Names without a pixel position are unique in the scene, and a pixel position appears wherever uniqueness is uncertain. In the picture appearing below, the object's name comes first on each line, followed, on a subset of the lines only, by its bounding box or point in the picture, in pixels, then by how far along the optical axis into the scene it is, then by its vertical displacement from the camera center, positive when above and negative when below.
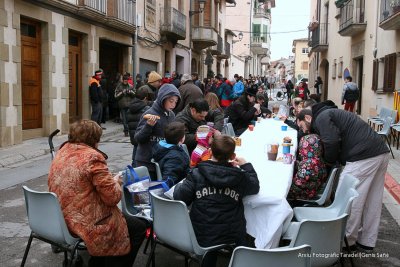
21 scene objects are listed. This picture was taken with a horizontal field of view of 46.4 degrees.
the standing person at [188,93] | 8.98 +0.01
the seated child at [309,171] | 4.63 -0.76
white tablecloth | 3.46 -0.83
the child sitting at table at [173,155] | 4.23 -0.57
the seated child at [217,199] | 3.30 -0.75
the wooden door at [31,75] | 11.55 +0.41
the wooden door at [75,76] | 14.01 +0.47
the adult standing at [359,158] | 4.38 -0.59
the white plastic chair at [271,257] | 2.47 -0.87
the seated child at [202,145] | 4.42 -0.54
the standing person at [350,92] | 16.50 +0.13
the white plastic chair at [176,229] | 3.24 -0.97
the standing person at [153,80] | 7.44 +0.20
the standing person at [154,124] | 5.11 -0.35
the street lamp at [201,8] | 21.20 +4.19
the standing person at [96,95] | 13.39 -0.09
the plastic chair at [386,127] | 10.11 -0.69
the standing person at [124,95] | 13.62 -0.07
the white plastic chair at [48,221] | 3.32 -0.96
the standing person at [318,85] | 26.83 +0.60
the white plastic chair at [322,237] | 3.00 -0.93
